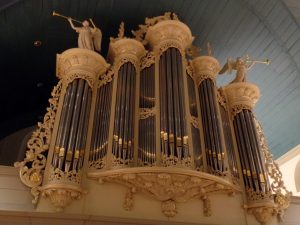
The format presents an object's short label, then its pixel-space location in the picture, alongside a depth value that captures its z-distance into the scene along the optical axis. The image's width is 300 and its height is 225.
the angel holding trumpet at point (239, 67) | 6.95
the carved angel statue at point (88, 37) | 6.16
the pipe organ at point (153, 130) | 4.68
